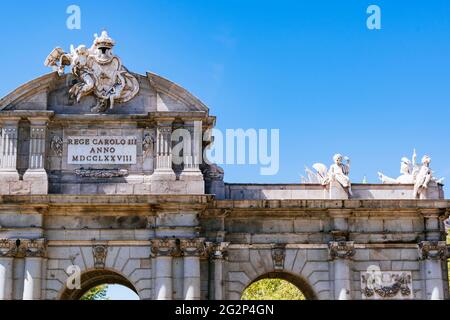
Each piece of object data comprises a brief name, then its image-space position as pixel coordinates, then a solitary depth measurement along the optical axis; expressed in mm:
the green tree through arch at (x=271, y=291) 58231
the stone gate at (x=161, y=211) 31609
